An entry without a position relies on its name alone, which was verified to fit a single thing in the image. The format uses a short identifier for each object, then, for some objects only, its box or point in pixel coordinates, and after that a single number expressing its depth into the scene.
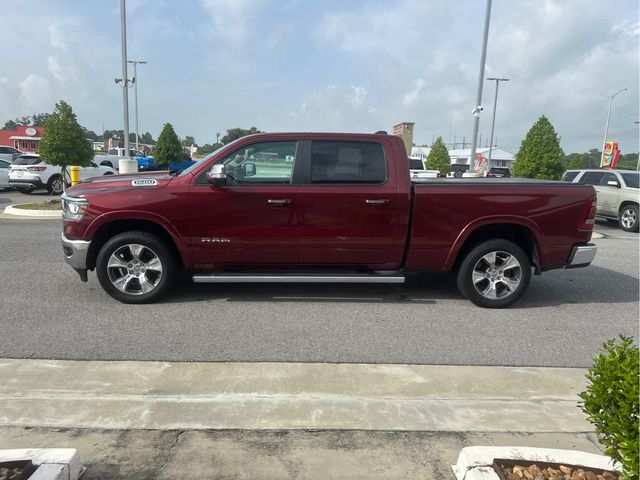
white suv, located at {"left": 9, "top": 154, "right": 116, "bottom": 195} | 17.81
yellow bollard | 14.16
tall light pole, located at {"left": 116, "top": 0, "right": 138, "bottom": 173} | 16.49
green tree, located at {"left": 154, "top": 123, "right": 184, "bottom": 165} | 37.44
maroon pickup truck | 5.36
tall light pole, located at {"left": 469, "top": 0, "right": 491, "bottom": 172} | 15.73
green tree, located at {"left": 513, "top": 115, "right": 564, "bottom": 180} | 14.91
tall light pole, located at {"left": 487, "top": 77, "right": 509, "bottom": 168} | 43.39
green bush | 2.03
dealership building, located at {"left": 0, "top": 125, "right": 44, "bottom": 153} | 68.12
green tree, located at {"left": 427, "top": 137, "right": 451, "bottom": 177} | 34.16
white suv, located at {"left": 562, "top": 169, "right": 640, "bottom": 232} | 13.36
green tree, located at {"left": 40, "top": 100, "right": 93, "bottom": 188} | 14.22
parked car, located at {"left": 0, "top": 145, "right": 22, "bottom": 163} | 29.47
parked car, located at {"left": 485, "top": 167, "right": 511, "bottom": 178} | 27.26
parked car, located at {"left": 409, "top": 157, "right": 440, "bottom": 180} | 22.34
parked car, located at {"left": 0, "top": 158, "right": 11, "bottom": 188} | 19.34
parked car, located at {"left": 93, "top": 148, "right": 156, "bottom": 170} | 22.92
